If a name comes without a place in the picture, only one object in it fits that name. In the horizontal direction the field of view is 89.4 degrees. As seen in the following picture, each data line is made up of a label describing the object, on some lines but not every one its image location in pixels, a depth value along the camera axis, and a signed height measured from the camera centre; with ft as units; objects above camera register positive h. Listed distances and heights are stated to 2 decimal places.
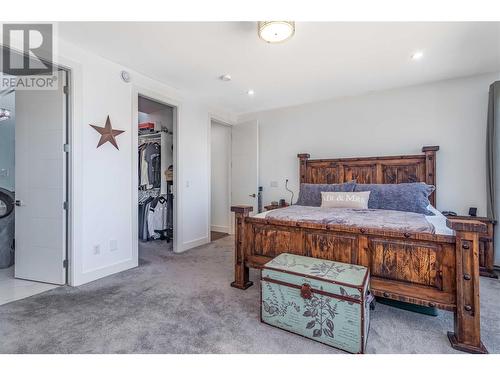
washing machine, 10.37 -1.52
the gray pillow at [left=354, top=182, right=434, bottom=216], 9.41 -0.28
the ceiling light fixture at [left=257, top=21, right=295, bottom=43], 6.47 +4.25
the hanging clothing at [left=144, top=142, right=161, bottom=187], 15.20 +1.66
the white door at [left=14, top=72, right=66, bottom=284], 8.52 +0.26
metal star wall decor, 9.14 +2.18
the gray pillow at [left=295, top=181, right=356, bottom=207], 11.58 +0.01
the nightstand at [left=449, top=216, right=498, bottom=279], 9.27 -2.26
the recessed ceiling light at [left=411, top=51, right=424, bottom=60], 8.75 +4.74
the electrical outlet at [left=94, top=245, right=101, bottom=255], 9.07 -2.08
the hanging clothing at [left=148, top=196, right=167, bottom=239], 14.74 -1.49
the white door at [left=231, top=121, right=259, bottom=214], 15.26 +1.71
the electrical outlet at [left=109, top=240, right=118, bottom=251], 9.57 -2.03
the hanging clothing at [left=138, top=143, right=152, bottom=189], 15.28 +1.25
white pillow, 10.22 -0.41
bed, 5.26 -1.62
